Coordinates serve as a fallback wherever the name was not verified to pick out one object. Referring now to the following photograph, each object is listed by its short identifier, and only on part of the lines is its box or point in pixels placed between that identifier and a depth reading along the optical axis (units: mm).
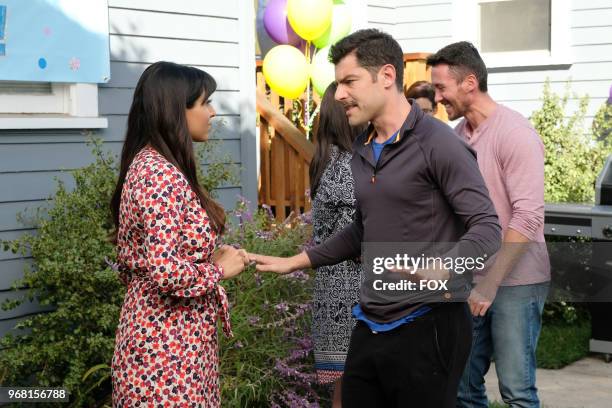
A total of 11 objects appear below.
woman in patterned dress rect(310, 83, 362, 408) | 4980
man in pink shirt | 4234
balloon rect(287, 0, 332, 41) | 9234
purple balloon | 10133
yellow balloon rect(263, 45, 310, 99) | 9180
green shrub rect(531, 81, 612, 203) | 9117
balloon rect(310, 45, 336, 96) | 9359
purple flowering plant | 5414
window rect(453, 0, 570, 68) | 10305
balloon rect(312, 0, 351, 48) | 9812
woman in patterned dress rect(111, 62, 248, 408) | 3289
